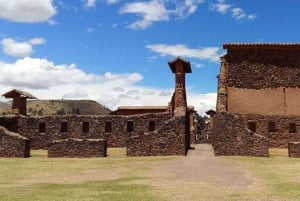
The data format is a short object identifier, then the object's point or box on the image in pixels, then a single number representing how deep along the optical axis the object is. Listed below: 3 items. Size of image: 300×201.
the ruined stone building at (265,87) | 36.16
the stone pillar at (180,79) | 32.40
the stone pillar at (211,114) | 53.05
